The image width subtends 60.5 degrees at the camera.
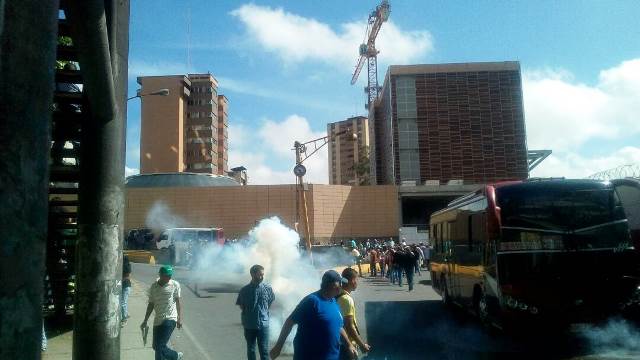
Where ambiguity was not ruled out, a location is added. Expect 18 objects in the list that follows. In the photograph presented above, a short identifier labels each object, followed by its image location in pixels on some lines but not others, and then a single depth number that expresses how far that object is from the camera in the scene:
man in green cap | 7.32
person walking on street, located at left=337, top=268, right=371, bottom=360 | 6.12
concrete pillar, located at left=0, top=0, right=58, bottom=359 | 2.11
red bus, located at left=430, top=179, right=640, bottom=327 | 9.45
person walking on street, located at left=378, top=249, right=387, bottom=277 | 27.31
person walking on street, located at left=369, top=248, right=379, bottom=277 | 27.61
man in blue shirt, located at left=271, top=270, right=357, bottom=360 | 4.86
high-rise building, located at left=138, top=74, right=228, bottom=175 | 78.81
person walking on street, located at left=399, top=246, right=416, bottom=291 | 20.03
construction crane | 96.95
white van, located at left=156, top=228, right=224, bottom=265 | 33.88
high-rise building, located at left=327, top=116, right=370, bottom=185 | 159.38
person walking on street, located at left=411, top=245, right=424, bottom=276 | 25.44
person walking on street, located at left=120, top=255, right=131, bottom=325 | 11.54
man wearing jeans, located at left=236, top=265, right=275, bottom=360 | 7.25
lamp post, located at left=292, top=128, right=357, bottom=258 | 25.70
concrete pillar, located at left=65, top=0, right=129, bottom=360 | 4.71
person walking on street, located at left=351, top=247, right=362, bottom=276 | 26.48
